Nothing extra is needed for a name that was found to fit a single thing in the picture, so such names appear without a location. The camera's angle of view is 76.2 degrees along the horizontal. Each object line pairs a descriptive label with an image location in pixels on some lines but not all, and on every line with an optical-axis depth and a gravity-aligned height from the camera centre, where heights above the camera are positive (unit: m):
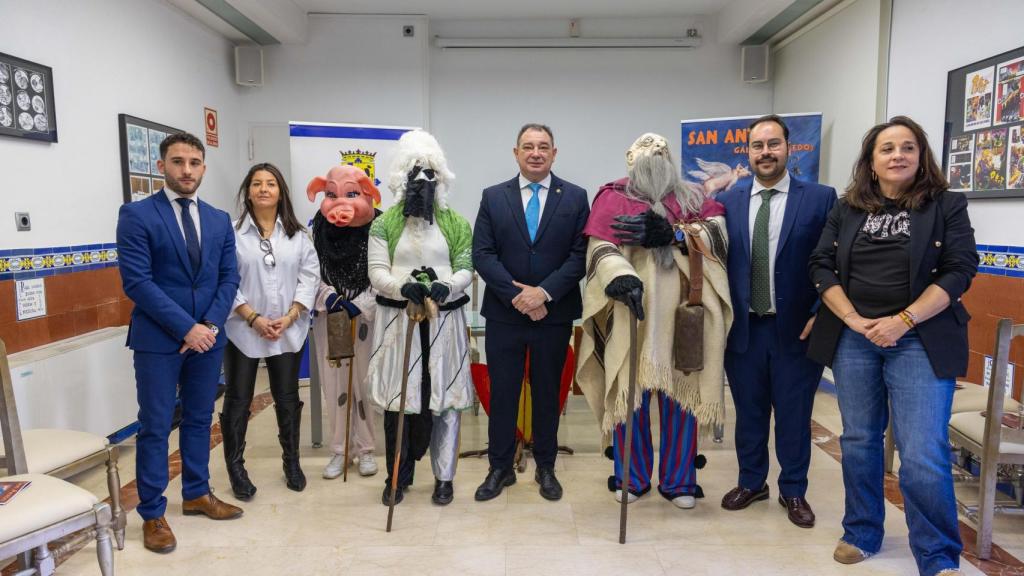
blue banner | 4.91 +0.48
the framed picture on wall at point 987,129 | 3.06 +0.42
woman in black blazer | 2.13 -0.33
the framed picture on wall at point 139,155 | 3.99 +0.40
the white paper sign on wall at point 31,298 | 3.17 -0.39
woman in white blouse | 2.86 -0.37
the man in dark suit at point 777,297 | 2.57 -0.33
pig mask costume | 3.08 -0.33
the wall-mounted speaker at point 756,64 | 5.70 +1.32
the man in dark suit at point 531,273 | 2.80 -0.24
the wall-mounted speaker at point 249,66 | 5.54 +1.29
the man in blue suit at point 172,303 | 2.43 -0.32
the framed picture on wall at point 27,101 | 3.05 +0.57
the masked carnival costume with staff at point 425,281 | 2.78 -0.28
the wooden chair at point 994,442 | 2.33 -0.85
